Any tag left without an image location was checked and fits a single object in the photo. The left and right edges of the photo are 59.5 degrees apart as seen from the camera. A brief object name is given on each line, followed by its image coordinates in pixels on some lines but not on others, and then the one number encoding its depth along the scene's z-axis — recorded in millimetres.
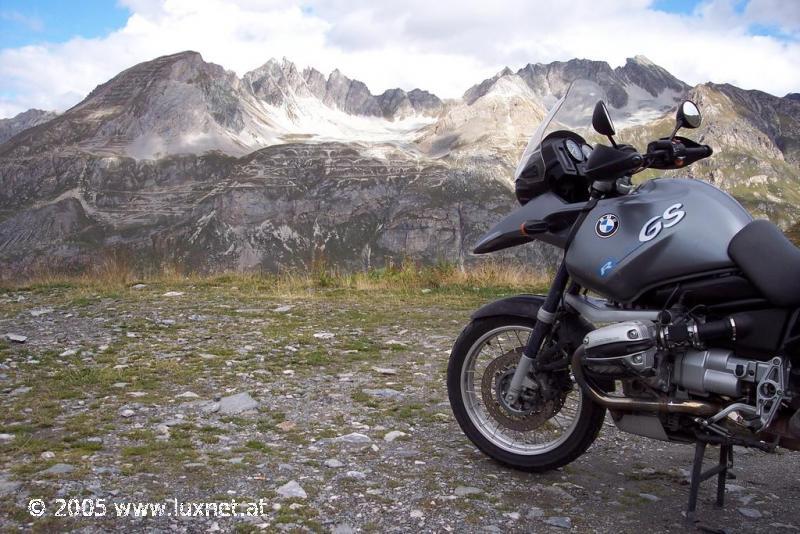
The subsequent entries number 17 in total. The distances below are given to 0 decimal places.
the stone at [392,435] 4762
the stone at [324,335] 8094
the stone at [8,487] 3545
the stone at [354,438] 4680
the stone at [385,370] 6570
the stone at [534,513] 3691
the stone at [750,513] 3791
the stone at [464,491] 3914
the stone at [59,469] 3831
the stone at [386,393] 5789
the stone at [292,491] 3729
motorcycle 3396
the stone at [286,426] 4891
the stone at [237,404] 5220
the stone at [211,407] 5195
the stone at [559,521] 3602
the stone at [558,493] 3967
